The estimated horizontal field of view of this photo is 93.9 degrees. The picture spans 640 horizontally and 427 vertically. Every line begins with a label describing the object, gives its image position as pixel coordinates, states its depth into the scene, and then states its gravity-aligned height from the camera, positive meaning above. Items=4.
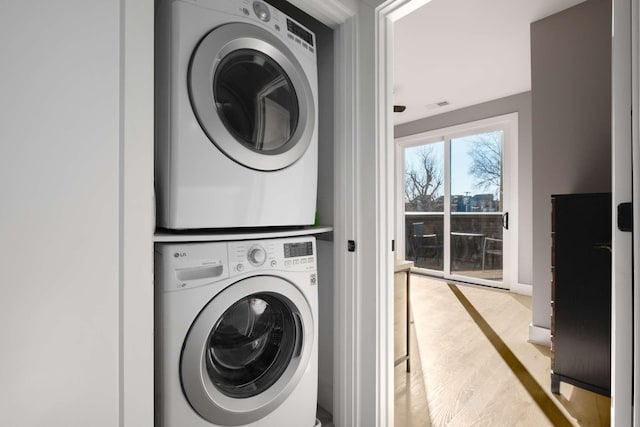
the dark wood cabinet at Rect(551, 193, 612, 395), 1.62 -0.46
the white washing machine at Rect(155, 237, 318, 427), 0.90 -0.43
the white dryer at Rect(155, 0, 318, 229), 0.93 +0.34
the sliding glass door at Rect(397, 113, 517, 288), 4.12 +0.15
